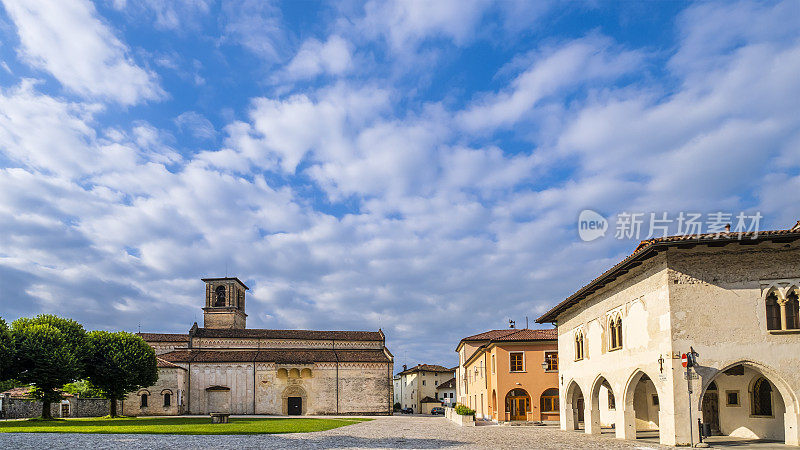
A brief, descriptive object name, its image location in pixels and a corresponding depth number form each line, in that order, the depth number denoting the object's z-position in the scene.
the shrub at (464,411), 38.44
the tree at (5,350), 36.25
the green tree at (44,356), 38.06
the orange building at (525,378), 40.00
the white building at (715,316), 17.80
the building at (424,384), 85.88
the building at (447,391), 88.00
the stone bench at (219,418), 38.47
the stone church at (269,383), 58.97
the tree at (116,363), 45.84
